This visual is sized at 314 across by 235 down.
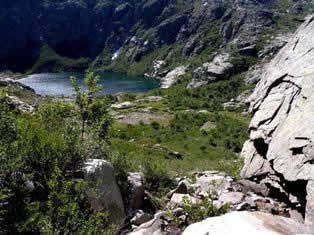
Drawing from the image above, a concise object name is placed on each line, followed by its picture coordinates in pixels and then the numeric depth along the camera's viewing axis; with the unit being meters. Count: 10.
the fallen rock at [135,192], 19.91
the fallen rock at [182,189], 21.08
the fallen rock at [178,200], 18.20
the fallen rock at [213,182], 20.48
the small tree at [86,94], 27.31
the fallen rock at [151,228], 15.16
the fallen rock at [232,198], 18.45
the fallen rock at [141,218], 17.56
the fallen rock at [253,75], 182.27
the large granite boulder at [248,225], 11.58
